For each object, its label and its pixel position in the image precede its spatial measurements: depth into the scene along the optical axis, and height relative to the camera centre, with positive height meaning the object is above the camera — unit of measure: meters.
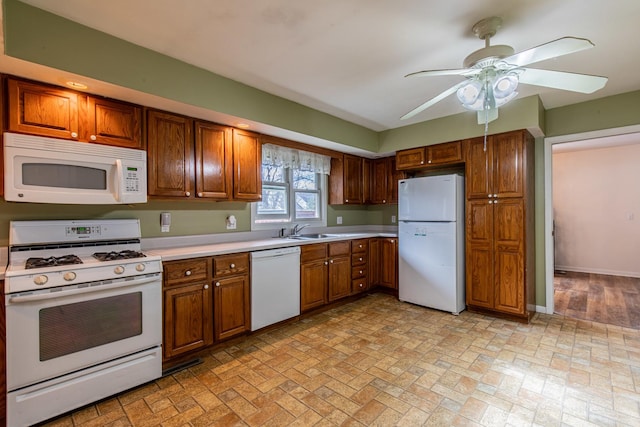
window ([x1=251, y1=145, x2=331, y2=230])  3.78 +0.31
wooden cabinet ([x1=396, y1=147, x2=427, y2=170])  4.12 +0.76
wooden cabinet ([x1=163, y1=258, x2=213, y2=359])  2.41 -0.77
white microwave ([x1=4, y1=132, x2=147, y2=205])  1.94 +0.31
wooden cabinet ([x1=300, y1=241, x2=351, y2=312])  3.50 -0.75
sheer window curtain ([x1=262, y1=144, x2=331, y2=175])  3.72 +0.73
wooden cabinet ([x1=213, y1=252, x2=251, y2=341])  2.72 -0.76
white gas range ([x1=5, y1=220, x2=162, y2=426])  1.77 -0.67
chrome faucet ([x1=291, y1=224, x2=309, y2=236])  4.06 -0.21
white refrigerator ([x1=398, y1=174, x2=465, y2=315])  3.64 -0.37
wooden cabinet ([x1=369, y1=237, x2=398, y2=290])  4.40 -0.73
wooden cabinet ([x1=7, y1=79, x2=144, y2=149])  1.97 +0.72
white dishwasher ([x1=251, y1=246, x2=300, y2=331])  3.02 -0.76
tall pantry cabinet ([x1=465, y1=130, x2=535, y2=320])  3.33 -0.15
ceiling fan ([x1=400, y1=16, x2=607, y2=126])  1.72 +0.87
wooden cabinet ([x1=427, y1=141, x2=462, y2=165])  3.78 +0.76
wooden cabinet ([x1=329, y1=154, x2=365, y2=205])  4.53 +0.49
